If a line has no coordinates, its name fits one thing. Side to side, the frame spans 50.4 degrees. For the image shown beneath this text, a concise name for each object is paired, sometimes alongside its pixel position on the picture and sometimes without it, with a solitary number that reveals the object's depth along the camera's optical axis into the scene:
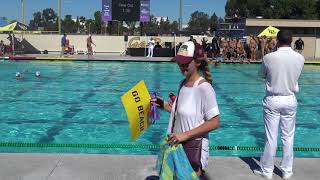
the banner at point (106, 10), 24.36
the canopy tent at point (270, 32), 21.82
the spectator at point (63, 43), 21.64
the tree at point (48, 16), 86.65
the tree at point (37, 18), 79.38
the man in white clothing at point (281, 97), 3.57
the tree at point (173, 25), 79.32
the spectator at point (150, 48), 21.89
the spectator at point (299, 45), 21.94
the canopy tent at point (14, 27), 21.74
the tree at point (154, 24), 75.20
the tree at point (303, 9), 53.11
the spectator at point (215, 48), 19.60
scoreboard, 24.45
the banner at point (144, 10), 24.63
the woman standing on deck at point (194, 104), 2.47
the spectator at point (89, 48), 20.61
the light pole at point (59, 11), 27.90
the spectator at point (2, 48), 21.85
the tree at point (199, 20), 86.56
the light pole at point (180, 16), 28.13
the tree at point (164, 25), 77.25
